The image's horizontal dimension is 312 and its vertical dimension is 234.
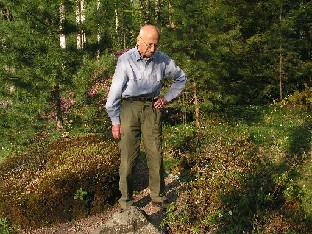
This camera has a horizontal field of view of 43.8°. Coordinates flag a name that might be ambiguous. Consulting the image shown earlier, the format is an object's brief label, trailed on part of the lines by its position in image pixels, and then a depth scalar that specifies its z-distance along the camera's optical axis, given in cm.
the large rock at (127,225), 467
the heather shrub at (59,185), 556
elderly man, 483
